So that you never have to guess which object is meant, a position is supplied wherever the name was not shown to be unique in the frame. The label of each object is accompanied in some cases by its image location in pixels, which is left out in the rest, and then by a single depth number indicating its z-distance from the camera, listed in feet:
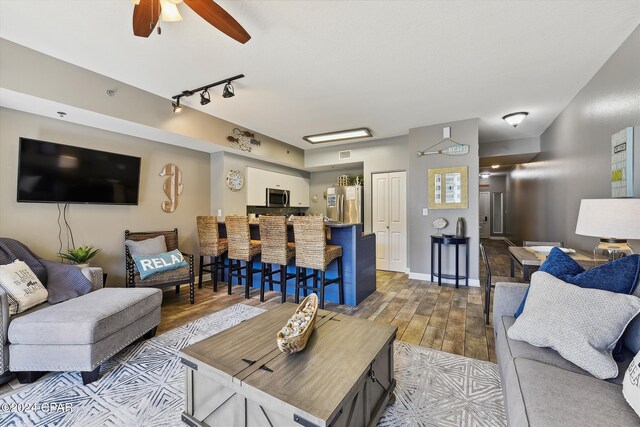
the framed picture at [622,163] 6.95
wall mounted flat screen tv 9.07
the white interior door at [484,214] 35.58
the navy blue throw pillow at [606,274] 4.46
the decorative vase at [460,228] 13.82
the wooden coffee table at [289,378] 3.54
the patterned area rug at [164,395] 5.09
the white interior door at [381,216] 17.87
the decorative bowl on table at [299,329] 4.42
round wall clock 15.85
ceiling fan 5.14
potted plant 9.63
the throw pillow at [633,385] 3.06
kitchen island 11.32
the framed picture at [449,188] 13.97
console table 13.68
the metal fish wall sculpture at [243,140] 14.85
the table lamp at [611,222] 5.66
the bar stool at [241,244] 12.08
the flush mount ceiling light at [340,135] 15.71
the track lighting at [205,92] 9.65
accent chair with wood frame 10.62
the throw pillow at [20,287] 6.57
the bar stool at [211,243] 12.82
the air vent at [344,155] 19.03
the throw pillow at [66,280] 7.76
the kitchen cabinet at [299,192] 21.29
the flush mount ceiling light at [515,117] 12.87
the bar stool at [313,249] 10.23
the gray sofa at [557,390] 3.05
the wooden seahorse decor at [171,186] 13.67
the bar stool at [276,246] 11.26
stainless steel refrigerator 18.89
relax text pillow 10.44
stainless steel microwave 18.78
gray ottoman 5.94
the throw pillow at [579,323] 3.95
